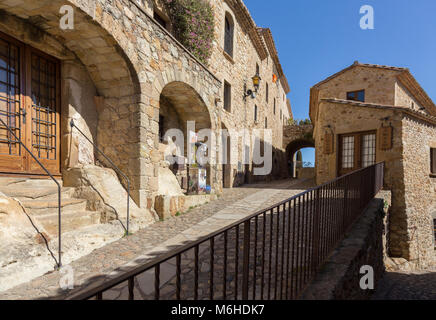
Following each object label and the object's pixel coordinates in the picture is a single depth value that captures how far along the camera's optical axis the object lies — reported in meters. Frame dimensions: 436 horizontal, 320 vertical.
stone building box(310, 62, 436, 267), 9.57
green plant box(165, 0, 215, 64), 8.52
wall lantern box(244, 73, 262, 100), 12.97
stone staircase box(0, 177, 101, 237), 3.79
